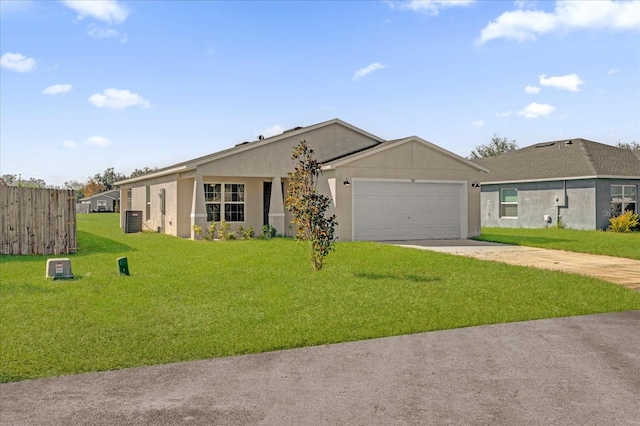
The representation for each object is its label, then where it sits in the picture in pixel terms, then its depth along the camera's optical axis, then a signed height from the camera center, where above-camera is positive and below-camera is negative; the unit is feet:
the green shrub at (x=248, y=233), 70.90 -2.80
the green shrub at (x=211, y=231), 68.44 -2.44
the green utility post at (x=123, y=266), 38.93 -4.04
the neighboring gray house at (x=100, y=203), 239.75 +5.10
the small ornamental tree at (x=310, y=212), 39.70 +0.09
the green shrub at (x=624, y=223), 82.79 -1.75
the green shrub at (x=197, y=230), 67.82 -2.20
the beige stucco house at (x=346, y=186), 65.05 +3.67
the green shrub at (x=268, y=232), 70.71 -2.62
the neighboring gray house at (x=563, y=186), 86.28 +4.72
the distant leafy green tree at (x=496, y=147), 246.88 +32.21
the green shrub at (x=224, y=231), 69.46 -2.41
